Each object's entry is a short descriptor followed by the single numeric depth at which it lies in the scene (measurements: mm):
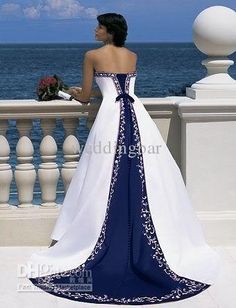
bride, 5480
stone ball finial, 6098
